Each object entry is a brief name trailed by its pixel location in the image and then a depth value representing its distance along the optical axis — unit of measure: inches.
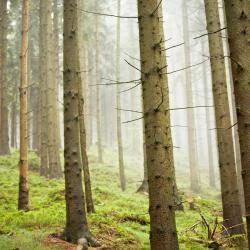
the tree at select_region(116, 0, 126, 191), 750.2
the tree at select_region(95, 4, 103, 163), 964.6
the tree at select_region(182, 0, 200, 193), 915.8
